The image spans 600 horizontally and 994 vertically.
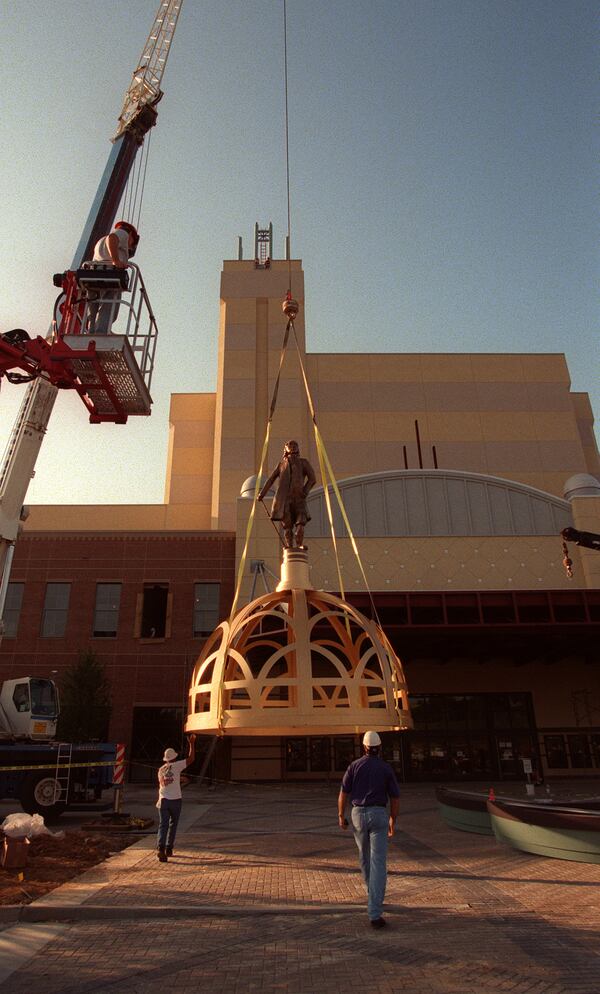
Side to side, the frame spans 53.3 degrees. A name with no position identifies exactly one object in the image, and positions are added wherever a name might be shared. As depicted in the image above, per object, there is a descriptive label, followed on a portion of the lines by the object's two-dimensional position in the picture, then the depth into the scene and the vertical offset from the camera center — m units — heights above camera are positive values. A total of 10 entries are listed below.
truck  15.38 -0.25
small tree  24.19 +1.71
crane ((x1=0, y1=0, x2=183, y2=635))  12.75 +7.71
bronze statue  6.87 +2.69
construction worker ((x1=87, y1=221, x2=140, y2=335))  13.60 +11.36
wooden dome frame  5.02 +0.54
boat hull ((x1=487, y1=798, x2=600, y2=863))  9.27 -1.34
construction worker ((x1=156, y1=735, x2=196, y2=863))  9.88 -0.85
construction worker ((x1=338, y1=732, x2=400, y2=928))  6.15 -0.66
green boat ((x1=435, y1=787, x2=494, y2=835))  12.09 -1.33
